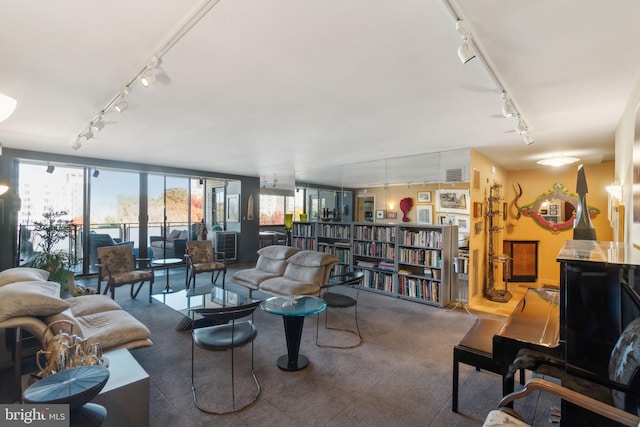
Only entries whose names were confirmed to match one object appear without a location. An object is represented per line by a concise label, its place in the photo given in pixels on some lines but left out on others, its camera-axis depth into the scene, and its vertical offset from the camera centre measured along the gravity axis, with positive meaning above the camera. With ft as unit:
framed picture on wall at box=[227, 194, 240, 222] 27.51 +0.39
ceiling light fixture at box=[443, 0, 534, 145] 5.16 +3.23
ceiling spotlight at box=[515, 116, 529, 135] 9.99 +2.91
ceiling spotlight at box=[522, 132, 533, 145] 11.41 +2.90
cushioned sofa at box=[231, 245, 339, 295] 13.52 -3.10
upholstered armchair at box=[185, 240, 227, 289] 17.33 -2.90
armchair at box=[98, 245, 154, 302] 14.37 -2.86
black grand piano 4.67 -1.57
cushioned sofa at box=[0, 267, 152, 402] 6.66 -2.58
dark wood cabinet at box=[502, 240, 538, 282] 20.83 -3.43
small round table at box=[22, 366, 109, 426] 4.67 -2.86
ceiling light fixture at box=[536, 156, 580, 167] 16.02 +2.80
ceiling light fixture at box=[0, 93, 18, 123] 4.39 +1.59
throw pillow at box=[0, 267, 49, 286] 8.61 -1.91
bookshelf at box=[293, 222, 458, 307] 15.55 -2.53
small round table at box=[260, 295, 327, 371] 8.62 -3.20
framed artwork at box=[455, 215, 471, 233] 15.53 -0.58
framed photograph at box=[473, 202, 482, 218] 15.70 +0.13
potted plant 12.68 -1.91
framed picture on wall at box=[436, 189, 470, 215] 15.49 +0.59
